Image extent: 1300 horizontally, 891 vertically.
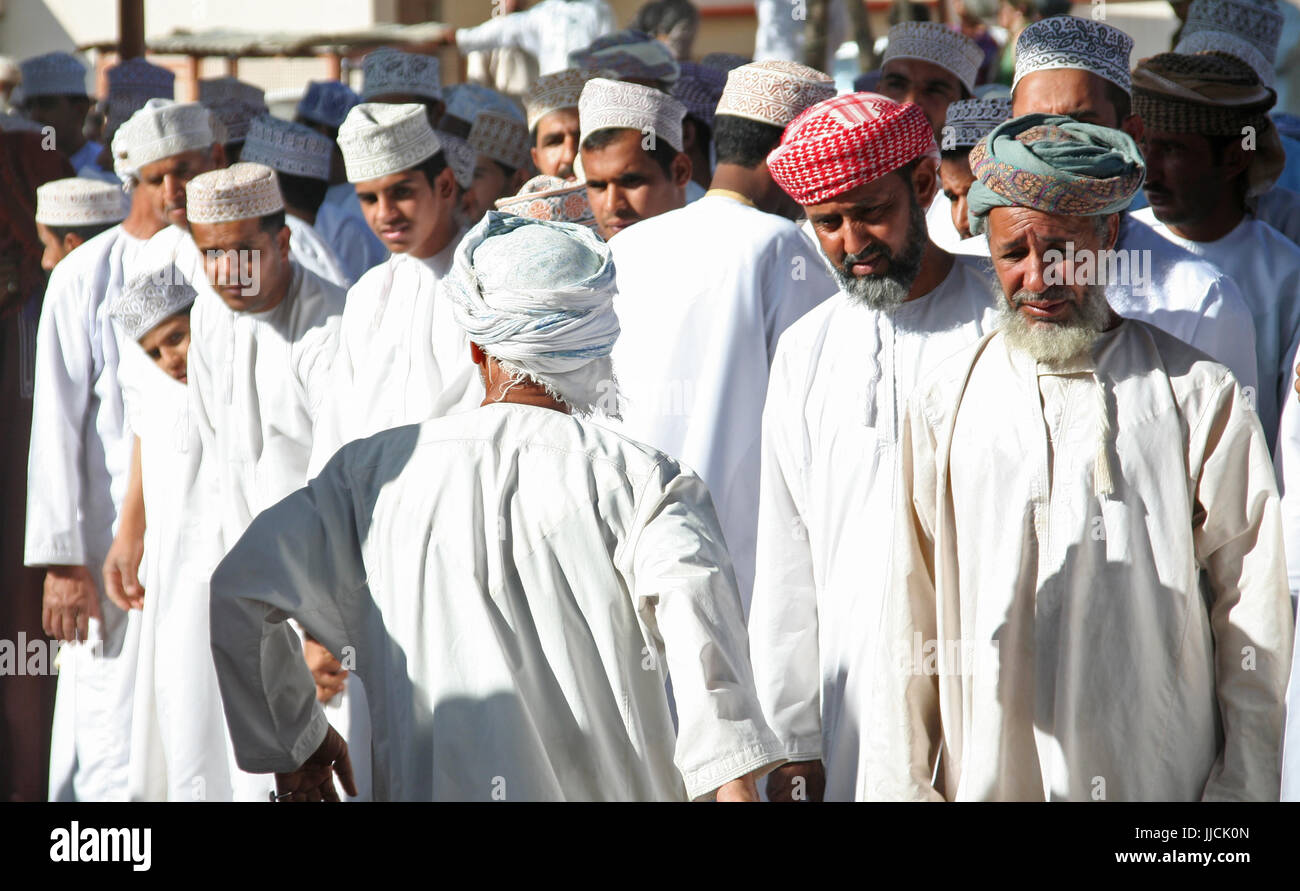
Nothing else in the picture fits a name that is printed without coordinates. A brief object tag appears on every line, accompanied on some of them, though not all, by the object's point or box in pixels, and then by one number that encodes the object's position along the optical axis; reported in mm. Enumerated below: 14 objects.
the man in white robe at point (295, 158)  6086
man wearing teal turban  2959
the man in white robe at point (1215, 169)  3988
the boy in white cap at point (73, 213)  5918
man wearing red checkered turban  3553
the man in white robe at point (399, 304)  4633
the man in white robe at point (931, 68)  5609
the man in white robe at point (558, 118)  5727
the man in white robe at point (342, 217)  6418
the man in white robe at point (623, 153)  4844
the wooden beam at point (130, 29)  7473
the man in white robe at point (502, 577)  2713
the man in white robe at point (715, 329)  4246
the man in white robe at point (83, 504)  5422
